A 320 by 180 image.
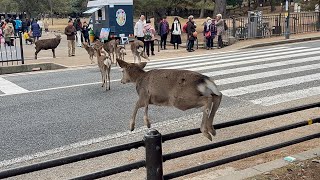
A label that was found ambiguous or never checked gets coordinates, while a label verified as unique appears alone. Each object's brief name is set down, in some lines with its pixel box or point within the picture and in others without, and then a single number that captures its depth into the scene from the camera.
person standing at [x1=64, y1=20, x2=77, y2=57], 21.22
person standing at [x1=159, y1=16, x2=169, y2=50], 23.47
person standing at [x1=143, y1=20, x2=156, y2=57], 20.56
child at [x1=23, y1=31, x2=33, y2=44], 31.33
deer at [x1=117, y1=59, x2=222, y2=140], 4.46
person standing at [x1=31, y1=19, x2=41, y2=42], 31.30
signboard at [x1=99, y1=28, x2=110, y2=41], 25.09
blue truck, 26.77
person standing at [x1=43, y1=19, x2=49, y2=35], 49.43
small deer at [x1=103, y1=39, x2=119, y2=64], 17.06
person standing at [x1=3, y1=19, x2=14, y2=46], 27.38
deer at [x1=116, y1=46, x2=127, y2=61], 16.69
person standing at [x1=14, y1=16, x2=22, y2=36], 36.03
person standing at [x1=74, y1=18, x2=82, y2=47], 28.54
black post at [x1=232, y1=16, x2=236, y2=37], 25.82
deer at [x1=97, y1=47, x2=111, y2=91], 11.13
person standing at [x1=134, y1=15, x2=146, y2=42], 20.50
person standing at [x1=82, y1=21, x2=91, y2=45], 29.88
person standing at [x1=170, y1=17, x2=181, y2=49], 23.16
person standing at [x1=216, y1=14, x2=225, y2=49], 22.62
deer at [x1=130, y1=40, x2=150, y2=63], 16.38
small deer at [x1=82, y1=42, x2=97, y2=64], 16.13
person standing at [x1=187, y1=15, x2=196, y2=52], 21.86
